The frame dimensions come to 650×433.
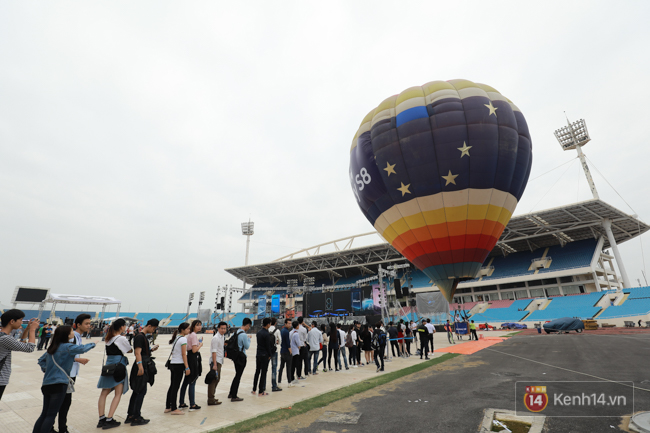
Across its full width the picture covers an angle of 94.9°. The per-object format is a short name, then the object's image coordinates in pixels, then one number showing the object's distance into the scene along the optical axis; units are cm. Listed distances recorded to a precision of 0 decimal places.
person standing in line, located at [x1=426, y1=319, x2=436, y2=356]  1355
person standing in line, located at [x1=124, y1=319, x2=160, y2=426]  483
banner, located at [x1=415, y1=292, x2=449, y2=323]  3366
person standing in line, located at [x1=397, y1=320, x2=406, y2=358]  1311
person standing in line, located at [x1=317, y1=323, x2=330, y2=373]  1031
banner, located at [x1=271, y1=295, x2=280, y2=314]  4312
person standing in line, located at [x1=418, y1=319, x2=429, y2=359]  1238
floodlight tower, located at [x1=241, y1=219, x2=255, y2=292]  7675
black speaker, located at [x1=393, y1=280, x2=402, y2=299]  2414
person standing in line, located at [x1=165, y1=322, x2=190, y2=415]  541
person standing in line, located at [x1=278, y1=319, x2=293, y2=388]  792
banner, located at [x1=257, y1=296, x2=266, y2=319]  5097
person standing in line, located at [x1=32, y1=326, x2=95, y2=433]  364
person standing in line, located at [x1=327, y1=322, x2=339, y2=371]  1045
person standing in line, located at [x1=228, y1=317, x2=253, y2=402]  625
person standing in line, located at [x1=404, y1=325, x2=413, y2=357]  1389
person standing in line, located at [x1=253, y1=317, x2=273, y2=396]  672
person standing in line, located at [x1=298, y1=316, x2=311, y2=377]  869
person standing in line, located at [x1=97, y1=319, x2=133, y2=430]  464
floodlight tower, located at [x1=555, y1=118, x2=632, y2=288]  4154
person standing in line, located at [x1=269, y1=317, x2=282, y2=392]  706
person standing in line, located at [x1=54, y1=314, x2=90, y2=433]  429
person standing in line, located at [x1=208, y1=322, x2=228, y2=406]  595
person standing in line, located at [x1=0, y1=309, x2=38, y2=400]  348
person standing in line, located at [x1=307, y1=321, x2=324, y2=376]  960
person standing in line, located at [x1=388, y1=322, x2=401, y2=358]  1267
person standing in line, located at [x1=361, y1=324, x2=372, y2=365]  1152
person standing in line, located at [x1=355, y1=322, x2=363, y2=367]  1190
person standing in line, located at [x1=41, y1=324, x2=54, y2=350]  1630
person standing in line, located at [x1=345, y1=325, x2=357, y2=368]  1150
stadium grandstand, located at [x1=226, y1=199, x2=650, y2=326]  3403
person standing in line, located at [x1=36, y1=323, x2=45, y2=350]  1669
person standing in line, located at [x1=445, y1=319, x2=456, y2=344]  1888
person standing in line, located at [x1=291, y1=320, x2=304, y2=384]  820
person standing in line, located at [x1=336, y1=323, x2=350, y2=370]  1073
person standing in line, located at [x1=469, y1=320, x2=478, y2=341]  2005
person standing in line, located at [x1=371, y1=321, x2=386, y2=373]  991
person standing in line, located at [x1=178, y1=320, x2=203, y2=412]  562
